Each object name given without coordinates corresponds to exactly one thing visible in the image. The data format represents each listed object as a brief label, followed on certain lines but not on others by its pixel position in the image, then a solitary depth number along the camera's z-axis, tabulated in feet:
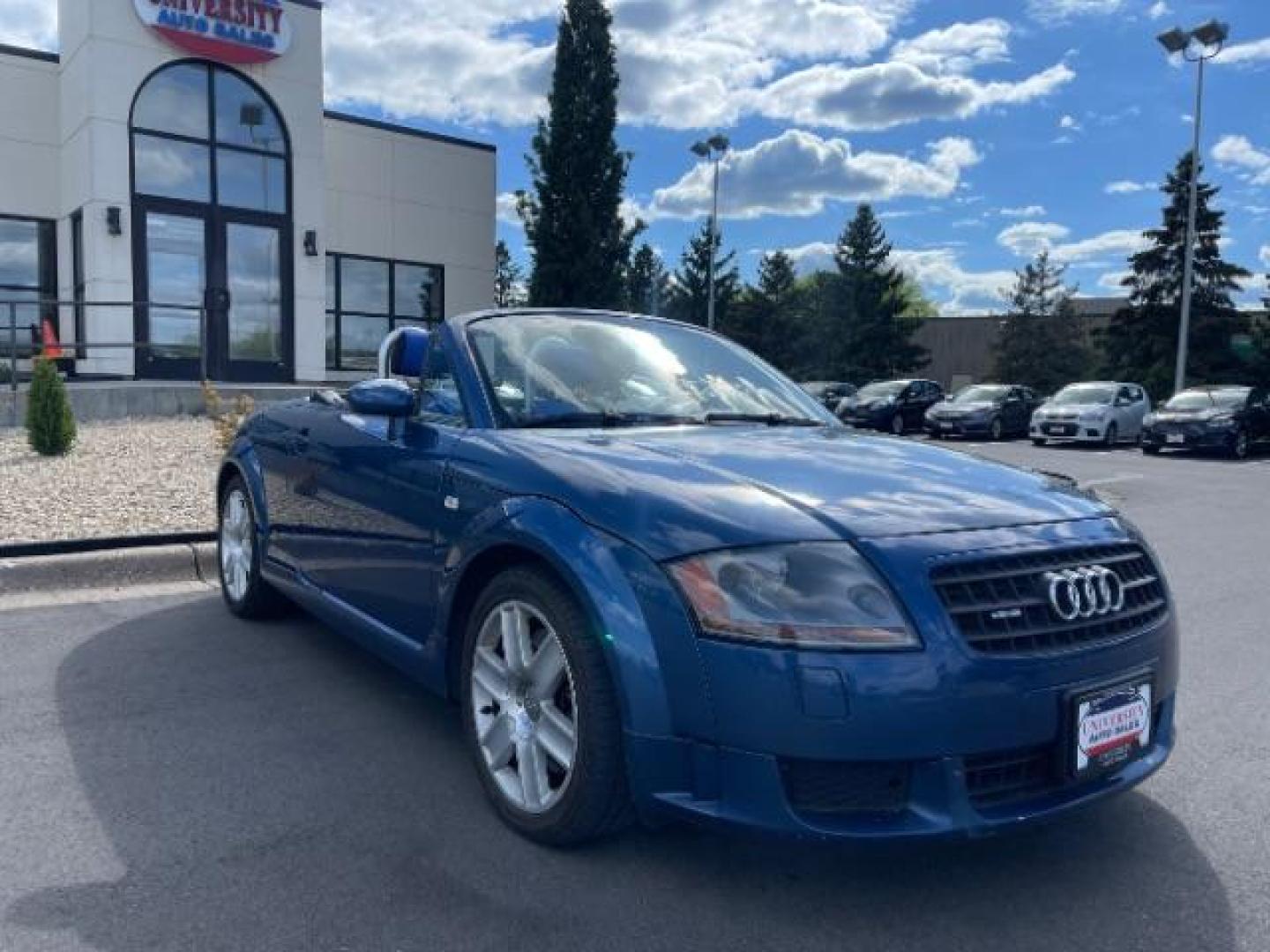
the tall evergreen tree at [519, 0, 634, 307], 84.74
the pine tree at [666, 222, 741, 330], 174.71
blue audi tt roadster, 7.75
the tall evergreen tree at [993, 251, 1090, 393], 142.92
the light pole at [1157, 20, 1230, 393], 86.99
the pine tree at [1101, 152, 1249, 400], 118.52
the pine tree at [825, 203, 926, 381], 156.46
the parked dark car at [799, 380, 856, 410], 89.85
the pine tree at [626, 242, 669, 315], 183.57
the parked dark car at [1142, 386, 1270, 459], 66.49
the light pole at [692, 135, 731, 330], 114.62
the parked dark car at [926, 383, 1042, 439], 79.82
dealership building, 50.55
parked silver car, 74.69
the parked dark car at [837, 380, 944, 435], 81.00
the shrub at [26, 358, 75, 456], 30.99
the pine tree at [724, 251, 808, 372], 157.17
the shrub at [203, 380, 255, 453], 30.55
